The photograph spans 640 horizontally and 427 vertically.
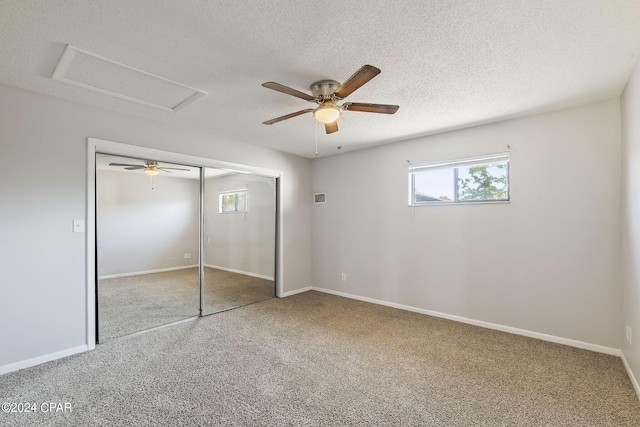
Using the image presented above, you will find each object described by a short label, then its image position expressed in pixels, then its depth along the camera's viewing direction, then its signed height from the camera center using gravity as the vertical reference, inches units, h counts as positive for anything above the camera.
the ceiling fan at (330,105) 88.8 +35.2
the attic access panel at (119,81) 80.2 +44.3
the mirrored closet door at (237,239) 156.8 -14.1
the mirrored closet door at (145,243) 122.6 -13.7
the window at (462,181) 130.2 +16.9
